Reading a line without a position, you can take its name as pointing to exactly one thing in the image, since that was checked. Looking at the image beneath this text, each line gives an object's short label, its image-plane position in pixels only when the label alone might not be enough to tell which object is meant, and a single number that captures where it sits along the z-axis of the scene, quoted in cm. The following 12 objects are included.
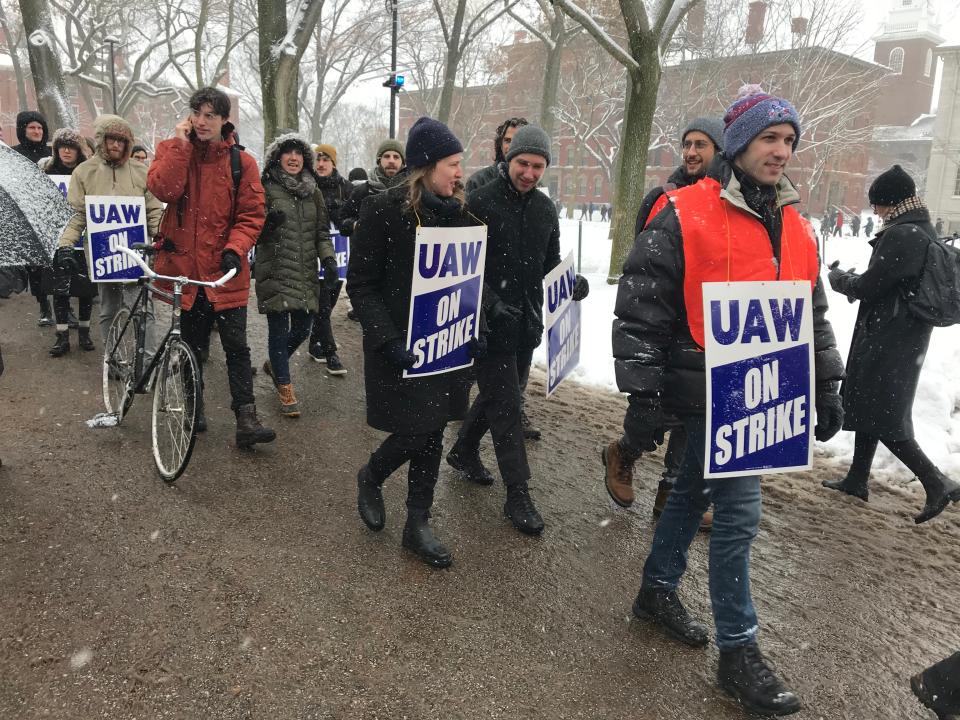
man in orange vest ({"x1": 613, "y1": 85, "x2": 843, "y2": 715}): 267
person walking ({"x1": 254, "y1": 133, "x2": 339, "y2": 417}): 560
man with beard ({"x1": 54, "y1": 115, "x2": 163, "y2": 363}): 604
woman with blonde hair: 336
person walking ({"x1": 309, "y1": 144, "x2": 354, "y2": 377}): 721
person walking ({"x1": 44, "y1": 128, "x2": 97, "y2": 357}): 722
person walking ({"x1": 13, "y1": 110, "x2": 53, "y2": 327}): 884
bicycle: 441
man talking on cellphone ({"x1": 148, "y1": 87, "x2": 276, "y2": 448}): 470
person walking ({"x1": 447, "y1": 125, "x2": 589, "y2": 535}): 403
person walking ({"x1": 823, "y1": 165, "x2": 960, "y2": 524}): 450
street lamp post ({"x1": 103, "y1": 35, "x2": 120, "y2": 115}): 2319
